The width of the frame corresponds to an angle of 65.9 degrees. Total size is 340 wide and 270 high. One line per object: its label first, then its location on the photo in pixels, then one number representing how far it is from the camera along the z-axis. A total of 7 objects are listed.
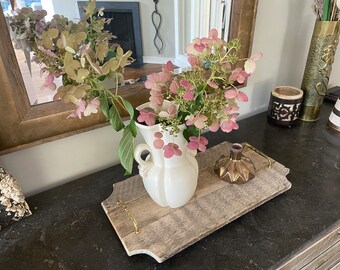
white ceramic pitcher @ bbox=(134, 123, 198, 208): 0.62
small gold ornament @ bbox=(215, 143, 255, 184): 0.76
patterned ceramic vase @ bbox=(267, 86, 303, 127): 1.02
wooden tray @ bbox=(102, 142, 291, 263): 0.60
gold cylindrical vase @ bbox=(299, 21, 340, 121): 0.95
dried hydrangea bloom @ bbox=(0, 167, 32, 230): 0.63
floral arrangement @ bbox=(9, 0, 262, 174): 0.48
